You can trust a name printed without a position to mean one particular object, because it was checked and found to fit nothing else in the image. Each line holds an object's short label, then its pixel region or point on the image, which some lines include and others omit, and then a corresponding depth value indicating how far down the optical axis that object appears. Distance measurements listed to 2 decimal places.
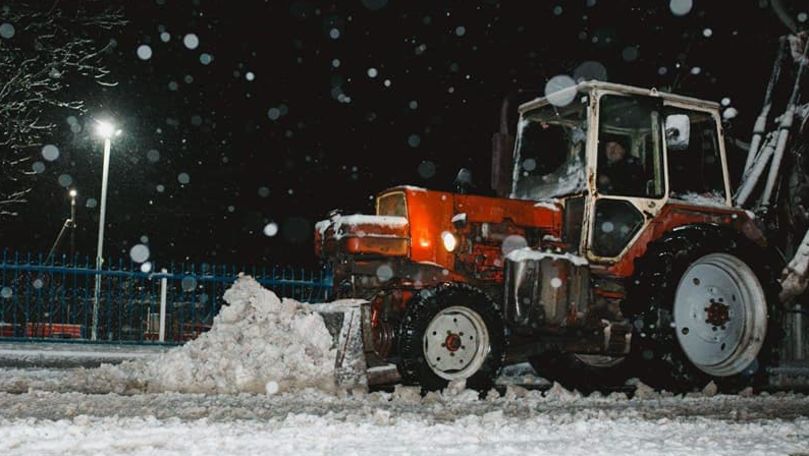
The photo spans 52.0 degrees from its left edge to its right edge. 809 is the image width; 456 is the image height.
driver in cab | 7.47
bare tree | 13.91
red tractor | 6.77
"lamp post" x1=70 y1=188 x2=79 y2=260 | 32.81
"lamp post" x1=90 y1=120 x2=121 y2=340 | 20.45
